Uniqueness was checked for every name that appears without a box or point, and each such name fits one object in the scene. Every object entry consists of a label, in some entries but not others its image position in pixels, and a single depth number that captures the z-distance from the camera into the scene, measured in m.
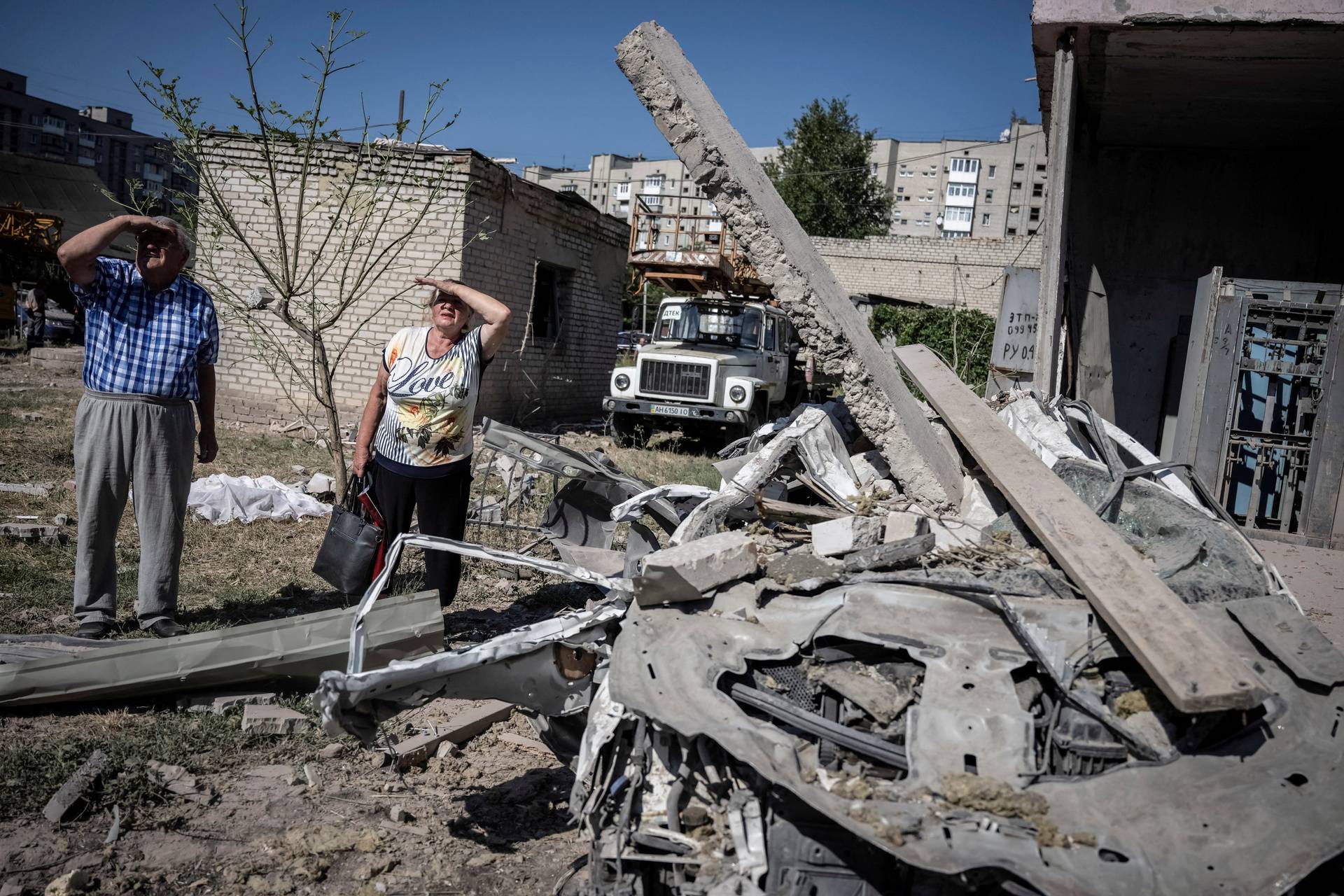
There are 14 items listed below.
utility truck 10.62
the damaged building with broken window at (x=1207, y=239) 6.64
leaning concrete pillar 4.10
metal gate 6.61
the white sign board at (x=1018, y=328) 9.47
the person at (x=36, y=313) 18.50
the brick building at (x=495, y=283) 9.94
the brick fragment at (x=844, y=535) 2.81
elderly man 3.66
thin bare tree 9.56
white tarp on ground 6.12
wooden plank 1.96
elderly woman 3.87
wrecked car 1.81
